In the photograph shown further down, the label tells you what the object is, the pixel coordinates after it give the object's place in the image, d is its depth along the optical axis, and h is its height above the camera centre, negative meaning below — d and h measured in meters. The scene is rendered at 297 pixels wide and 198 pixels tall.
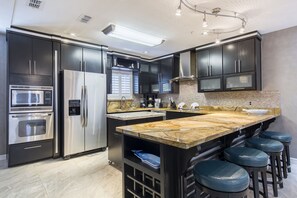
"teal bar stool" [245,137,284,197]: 2.06 -0.63
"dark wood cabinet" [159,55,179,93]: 4.93 +0.75
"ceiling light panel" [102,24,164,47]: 3.04 +1.24
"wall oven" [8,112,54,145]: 3.05 -0.51
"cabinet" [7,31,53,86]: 3.09 +0.77
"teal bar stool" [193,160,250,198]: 1.22 -0.60
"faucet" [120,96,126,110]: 5.20 -0.12
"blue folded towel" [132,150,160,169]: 1.49 -0.55
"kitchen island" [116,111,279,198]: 1.38 -0.51
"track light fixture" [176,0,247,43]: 2.31 +1.29
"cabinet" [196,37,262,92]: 3.38 +0.70
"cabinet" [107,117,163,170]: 2.94 -0.73
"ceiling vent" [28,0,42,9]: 2.27 +1.31
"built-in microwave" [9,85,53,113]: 3.06 +0.03
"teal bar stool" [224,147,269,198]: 1.63 -0.61
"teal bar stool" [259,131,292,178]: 2.51 -0.60
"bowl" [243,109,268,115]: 2.88 -0.23
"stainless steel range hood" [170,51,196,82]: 4.49 +0.89
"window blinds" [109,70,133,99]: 5.12 +0.47
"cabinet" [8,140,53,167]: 3.03 -0.98
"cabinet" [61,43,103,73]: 3.65 +0.93
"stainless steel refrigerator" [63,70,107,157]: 3.47 -0.27
